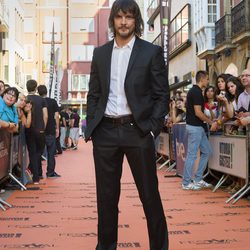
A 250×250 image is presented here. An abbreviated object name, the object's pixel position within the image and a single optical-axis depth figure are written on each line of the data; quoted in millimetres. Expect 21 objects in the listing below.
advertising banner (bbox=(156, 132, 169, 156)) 13031
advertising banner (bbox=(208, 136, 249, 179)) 7535
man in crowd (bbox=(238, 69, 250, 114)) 7883
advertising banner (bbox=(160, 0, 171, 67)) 13461
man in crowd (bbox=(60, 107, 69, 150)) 23438
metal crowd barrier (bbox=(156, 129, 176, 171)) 12402
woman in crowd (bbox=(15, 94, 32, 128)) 9695
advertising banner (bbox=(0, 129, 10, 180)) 8172
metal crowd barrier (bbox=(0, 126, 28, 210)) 8305
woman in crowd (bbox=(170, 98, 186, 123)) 12355
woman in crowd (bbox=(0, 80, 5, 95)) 10272
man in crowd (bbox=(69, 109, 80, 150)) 24562
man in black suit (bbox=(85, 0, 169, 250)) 3980
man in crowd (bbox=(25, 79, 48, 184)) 9844
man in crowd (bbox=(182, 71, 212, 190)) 8773
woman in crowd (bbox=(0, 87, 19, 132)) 8359
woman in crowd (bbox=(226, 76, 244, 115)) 8609
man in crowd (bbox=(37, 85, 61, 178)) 11234
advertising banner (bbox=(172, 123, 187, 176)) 10422
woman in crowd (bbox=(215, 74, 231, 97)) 9242
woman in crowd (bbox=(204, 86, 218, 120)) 9885
